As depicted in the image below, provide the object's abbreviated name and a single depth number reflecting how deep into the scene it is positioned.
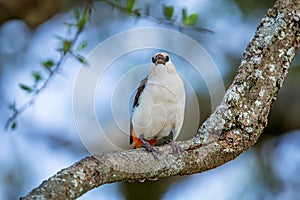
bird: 4.89
